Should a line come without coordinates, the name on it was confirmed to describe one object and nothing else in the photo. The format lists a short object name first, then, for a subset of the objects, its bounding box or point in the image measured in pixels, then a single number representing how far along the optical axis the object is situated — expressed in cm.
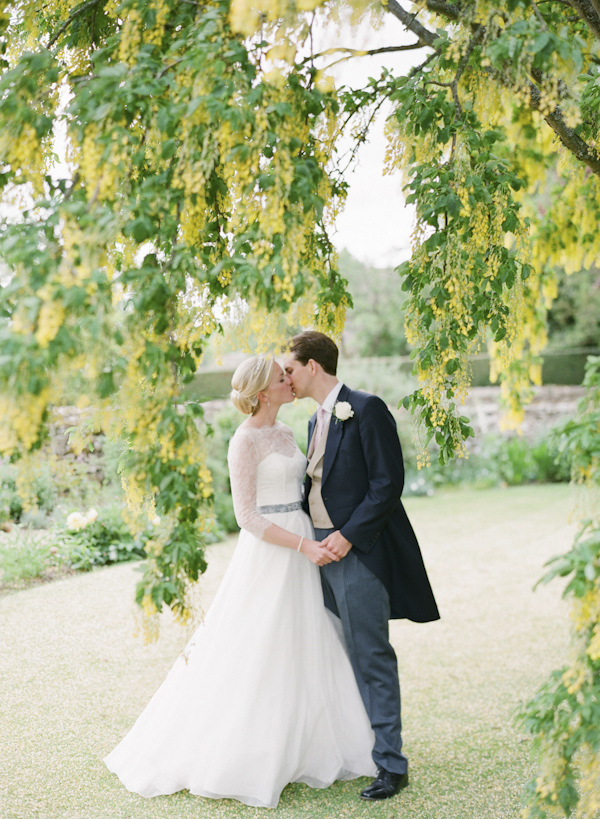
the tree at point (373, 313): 1559
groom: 292
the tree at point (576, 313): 1393
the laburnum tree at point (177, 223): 171
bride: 282
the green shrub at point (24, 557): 527
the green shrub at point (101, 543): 593
